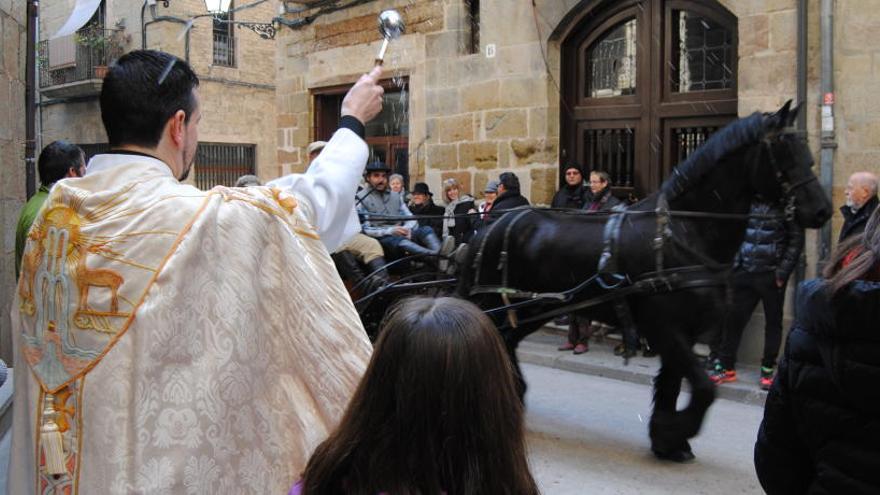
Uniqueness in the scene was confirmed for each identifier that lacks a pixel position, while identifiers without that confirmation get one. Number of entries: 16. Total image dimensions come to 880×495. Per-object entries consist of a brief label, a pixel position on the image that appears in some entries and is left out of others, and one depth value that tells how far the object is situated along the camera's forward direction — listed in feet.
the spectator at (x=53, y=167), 13.55
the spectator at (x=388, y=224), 22.27
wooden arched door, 27.78
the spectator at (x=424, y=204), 30.96
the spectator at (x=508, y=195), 26.84
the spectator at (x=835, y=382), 5.45
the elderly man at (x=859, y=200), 21.49
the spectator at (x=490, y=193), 30.29
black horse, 16.19
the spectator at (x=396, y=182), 30.42
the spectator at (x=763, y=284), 21.98
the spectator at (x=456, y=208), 29.68
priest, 5.46
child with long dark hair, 4.37
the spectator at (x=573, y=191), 27.86
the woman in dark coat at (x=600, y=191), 26.09
